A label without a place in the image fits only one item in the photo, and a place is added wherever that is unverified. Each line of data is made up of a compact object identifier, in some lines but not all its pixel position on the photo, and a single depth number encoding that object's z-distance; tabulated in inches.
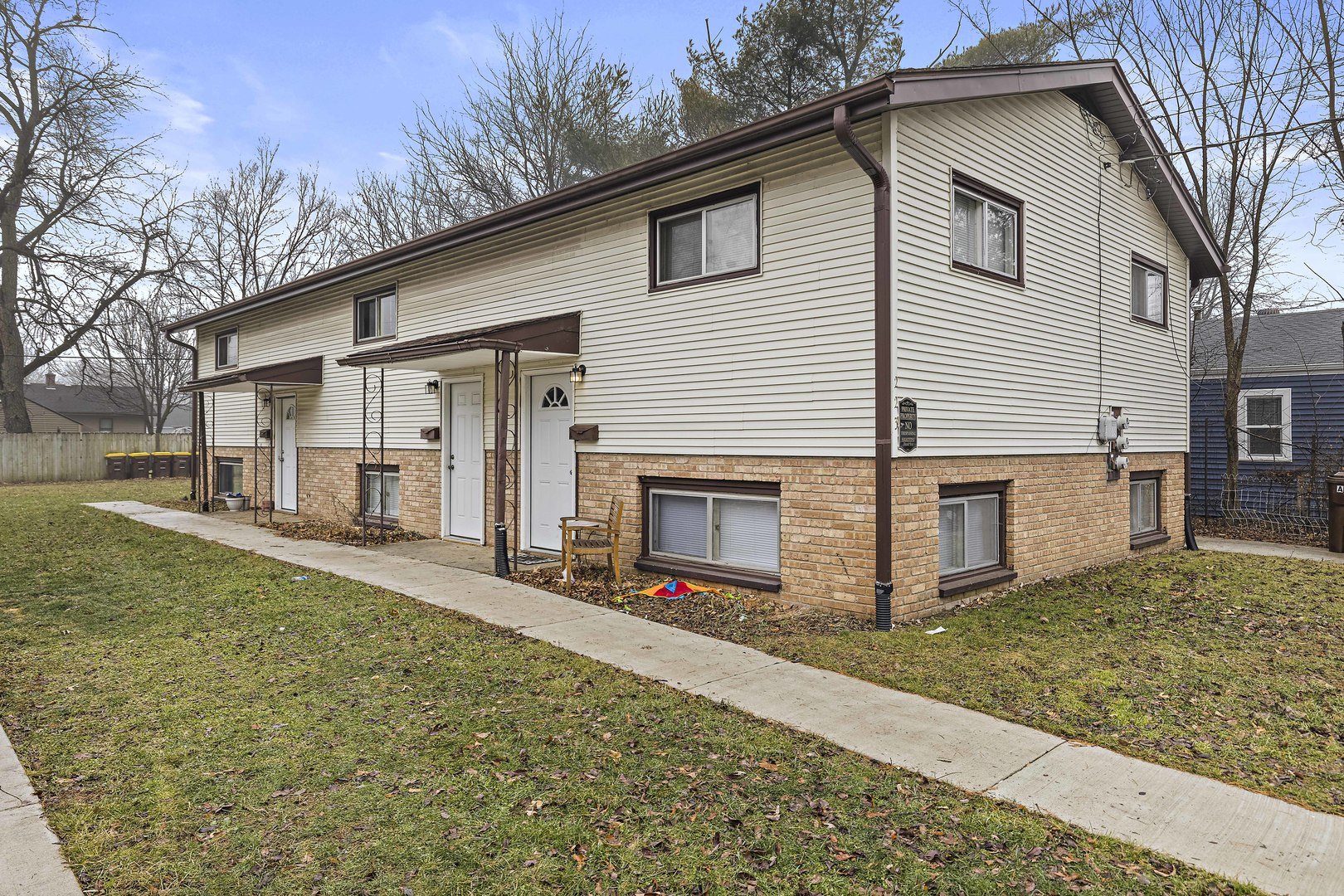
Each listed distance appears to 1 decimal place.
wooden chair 334.3
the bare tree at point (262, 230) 1246.9
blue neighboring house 579.2
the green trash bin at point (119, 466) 1054.4
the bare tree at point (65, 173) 909.8
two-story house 274.5
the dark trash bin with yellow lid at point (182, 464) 1109.7
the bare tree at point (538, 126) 867.4
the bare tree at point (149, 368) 1344.7
